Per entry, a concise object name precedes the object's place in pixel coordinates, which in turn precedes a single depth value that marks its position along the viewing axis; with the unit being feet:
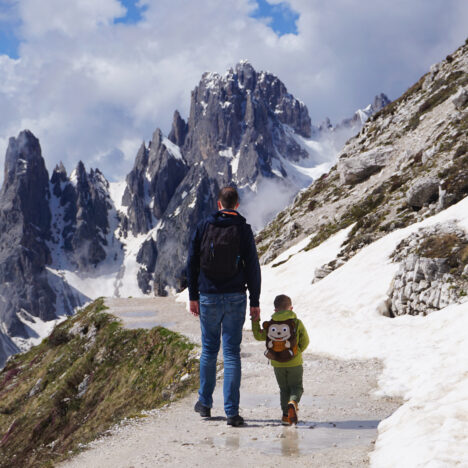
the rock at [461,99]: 127.44
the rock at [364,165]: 146.30
